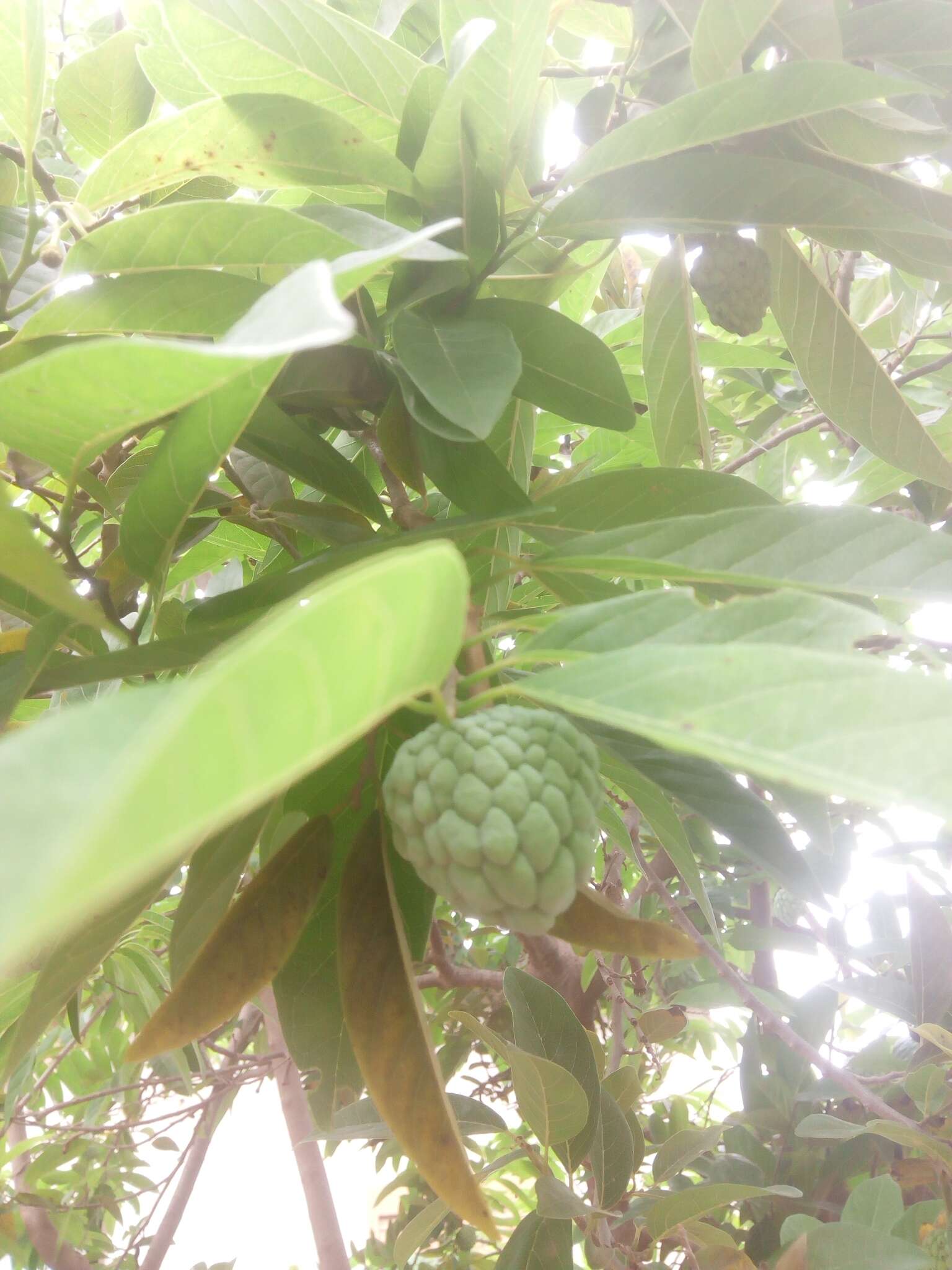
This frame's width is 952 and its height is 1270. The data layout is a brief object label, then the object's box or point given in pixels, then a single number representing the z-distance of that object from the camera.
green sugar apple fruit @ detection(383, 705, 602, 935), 0.44
